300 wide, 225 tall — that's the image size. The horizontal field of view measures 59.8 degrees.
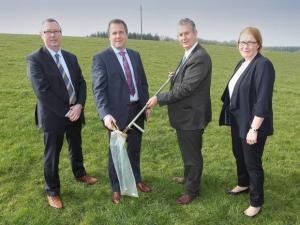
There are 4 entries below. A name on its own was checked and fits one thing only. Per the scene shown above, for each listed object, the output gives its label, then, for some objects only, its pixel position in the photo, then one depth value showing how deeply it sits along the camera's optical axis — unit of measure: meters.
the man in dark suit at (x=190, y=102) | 3.60
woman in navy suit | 3.36
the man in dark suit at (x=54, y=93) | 3.66
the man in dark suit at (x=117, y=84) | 3.72
